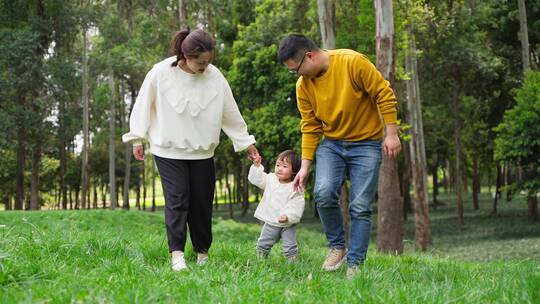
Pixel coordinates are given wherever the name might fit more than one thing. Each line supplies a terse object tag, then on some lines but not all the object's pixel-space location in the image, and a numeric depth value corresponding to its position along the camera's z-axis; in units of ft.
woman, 17.88
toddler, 21.62
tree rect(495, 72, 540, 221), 73.56
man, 17.76
